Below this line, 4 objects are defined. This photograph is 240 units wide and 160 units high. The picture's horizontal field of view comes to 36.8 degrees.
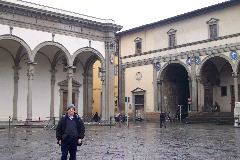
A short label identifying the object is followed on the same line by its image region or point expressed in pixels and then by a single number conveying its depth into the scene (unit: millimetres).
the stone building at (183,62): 31344
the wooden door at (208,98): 34281
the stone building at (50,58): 24891
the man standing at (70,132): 6891
